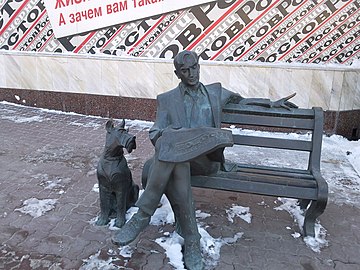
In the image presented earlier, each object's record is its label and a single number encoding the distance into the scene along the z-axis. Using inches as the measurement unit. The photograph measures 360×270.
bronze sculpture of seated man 114.5
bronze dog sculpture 125.4
